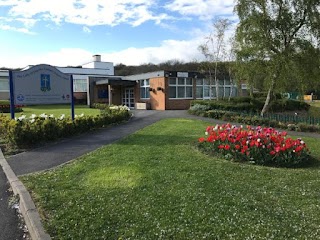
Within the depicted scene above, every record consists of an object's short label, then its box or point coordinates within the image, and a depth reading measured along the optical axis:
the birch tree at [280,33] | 17.08
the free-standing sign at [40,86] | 11.58
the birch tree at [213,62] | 25.81
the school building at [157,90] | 26.48
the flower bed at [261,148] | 7.20
